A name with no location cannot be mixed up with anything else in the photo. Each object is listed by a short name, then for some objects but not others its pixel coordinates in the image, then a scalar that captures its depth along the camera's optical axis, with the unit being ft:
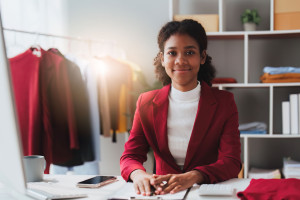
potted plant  9.73
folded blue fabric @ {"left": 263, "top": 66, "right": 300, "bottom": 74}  9.21
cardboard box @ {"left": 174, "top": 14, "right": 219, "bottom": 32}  9.48
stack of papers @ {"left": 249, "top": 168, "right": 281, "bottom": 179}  9.34
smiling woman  4.91
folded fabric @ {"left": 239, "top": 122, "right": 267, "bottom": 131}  9.55
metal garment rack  10.26
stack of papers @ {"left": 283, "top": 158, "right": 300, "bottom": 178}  9.03
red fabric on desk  3.43
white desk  3.76
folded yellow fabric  9.19
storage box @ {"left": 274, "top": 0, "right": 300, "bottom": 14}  9.08
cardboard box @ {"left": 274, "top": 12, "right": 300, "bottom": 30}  9.19
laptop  2.37
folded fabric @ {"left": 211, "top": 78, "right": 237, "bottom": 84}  9.50
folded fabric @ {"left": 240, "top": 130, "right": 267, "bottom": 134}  9.45
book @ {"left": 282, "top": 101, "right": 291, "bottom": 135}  9.30
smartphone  4.11
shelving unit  10.42
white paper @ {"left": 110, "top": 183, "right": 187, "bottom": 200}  3.59
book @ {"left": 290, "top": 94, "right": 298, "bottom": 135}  9.20
